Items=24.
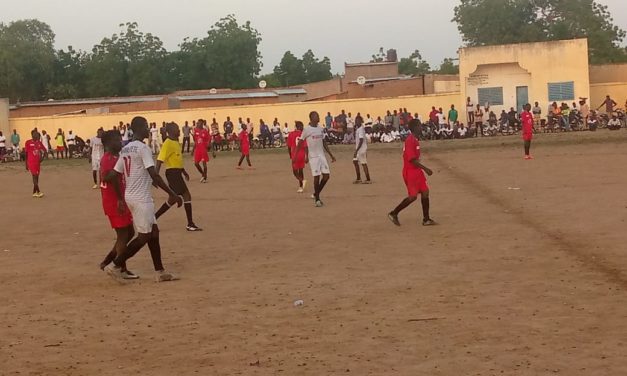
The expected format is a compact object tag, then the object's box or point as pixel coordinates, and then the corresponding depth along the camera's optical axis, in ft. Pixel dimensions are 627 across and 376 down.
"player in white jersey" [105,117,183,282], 31.28
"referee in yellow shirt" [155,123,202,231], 45.39
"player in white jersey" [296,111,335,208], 54.85
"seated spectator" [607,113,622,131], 123.65
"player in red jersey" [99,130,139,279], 32.22
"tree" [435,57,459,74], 278.67
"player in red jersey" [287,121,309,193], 62.39
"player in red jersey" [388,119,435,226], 43.01
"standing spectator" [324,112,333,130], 136.15
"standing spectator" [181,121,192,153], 133.33
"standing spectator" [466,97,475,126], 132.77
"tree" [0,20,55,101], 233.14
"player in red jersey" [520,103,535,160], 82.43
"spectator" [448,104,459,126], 132.36
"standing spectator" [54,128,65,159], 133.69
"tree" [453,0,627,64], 223.51
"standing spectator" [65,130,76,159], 135.85
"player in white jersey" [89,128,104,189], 74.08
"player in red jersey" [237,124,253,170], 92.53
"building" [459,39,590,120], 135.64
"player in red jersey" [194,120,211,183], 77.36
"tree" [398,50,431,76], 303.87
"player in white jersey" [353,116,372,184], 69.46
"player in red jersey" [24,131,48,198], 69.92
